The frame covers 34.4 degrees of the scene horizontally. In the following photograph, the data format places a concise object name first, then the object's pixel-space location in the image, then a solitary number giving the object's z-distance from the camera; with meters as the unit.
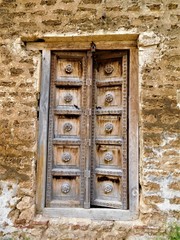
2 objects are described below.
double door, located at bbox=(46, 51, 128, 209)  3.05
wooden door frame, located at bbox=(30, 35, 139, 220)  2.97
